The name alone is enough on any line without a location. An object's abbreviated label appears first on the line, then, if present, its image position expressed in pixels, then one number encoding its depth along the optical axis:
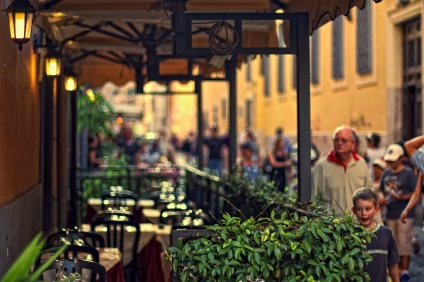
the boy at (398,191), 11.90
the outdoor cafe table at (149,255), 10.99
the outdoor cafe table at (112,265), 8.82
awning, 10.40
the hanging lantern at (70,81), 15.77
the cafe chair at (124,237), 10.87
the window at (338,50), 26.12
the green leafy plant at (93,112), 25.86
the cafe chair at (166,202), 14.94
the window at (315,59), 29.36
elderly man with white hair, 10.20
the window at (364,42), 23.34
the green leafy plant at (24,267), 4.14
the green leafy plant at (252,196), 9.09
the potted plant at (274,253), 6.62
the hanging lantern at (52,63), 13.12
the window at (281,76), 34.91
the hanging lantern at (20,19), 8.13
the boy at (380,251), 7.53
